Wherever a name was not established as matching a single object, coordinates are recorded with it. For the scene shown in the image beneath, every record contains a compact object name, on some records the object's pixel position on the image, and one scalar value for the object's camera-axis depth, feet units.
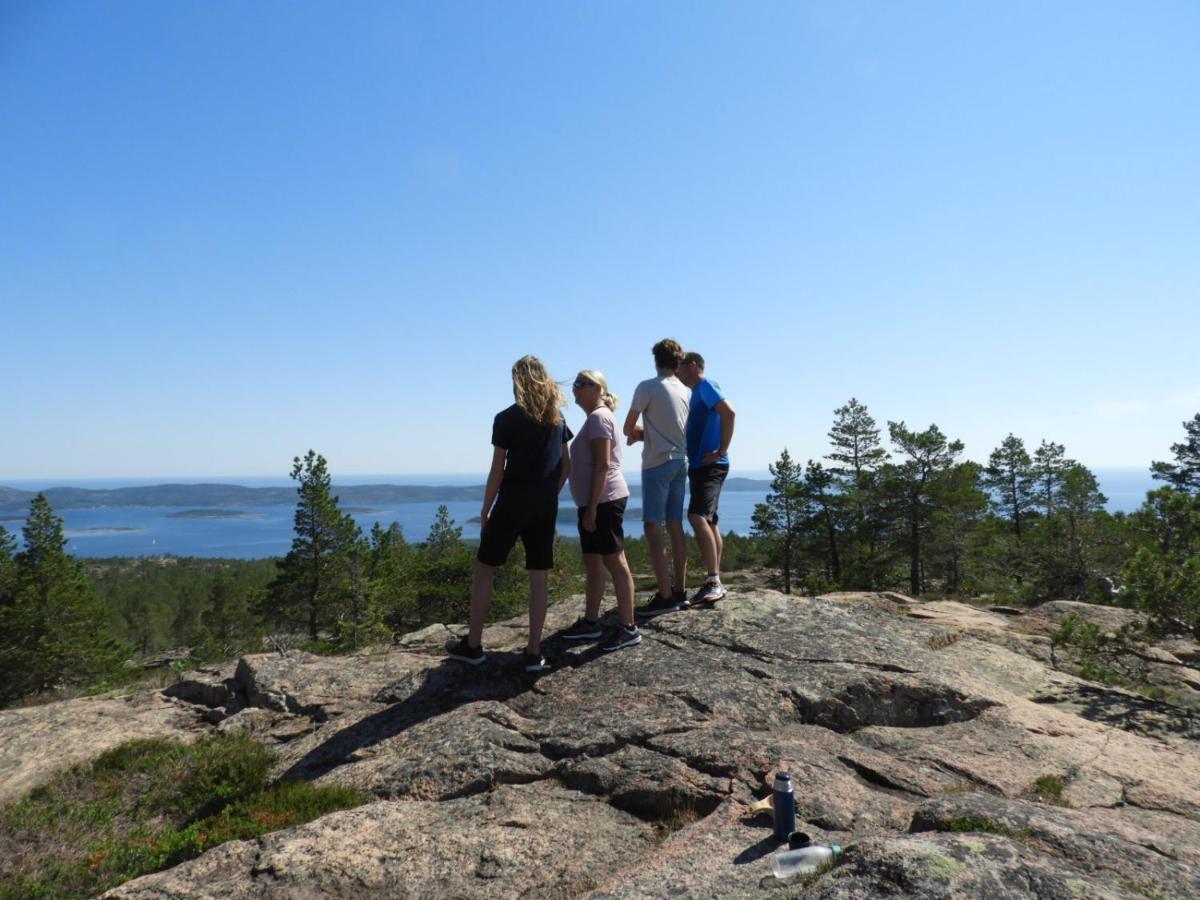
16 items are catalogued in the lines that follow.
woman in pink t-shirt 18.58
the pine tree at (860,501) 90.22
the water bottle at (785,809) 11.07
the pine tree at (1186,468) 99.04
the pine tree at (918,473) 90.48
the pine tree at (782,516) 109.19
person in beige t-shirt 21.38
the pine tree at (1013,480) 129.08
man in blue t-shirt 22.22
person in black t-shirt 17.84
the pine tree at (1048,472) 128.57
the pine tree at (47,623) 96.53
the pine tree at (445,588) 103.43
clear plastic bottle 9.89
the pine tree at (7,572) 99.40
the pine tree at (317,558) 101.50
